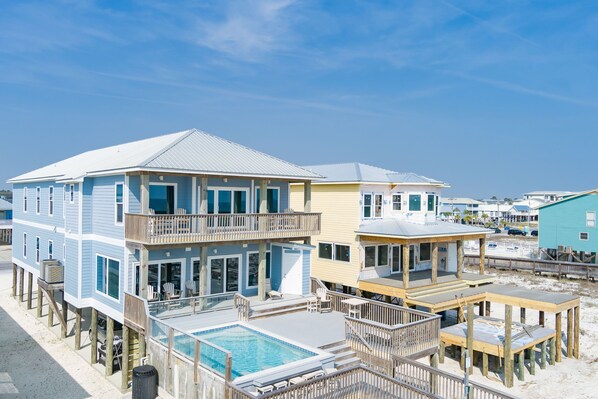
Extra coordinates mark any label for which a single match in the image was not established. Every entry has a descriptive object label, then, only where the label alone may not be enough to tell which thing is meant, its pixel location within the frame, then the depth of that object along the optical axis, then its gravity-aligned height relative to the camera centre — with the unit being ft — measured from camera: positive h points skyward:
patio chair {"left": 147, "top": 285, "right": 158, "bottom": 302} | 56.49 -13.28
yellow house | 79.05 -7.41
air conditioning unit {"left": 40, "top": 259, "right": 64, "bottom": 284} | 70.83 -13.44
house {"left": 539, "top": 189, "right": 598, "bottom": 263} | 134.92 -10.92
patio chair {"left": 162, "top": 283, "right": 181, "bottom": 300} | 58.44 -13.28
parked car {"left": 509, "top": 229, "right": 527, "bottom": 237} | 249.96 -22.21
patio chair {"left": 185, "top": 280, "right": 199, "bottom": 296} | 60.59 -13.12
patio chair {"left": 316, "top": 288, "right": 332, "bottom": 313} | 63.72 -15.69
